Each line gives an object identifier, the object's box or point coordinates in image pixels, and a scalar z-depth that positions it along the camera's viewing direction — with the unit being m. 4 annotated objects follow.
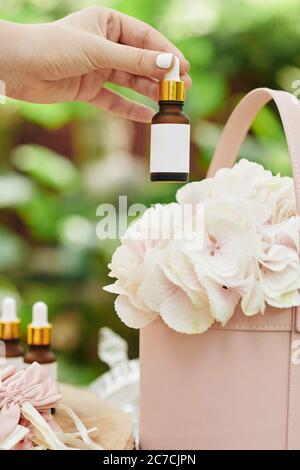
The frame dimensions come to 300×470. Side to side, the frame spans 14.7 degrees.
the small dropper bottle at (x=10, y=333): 1.03
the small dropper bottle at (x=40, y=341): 1.00
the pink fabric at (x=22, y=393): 0.84
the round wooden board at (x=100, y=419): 0.92
